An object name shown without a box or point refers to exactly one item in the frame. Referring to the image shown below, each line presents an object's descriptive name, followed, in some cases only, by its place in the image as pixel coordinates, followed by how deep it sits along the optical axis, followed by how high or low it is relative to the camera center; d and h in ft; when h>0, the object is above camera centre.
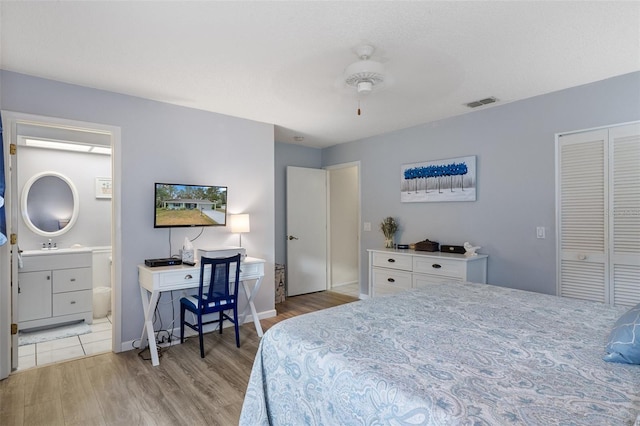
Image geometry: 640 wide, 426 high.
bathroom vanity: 11.93 -2.74
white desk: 9.55 -2.05
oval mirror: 13.17 +0.31
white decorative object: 11.97 -1.34
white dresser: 11.50 -2.09
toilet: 13.93 -2.98
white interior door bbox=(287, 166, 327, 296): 17.46 -0.99
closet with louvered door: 9.23 -0.09
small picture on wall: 14.76 +1.07
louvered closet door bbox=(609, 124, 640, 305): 9.15 -0.14
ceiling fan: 7.54 +3.08
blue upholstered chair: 9.97 -2.39
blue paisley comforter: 3.29 -1.85
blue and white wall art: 12.76 +1.22
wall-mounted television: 10.95 +0.21
